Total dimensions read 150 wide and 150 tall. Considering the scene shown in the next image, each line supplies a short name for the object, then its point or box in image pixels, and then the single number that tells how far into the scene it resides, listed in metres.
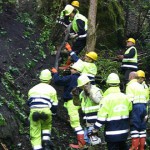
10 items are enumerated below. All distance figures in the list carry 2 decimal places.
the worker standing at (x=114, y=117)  8.45
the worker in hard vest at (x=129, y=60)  13.35
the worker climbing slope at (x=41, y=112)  9.24
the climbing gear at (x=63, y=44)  13.62
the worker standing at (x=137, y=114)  9.00
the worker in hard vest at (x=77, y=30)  13.16
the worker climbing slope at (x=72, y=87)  10.54
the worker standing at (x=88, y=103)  9.34
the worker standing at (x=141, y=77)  10.38
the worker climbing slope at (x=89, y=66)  11.21
